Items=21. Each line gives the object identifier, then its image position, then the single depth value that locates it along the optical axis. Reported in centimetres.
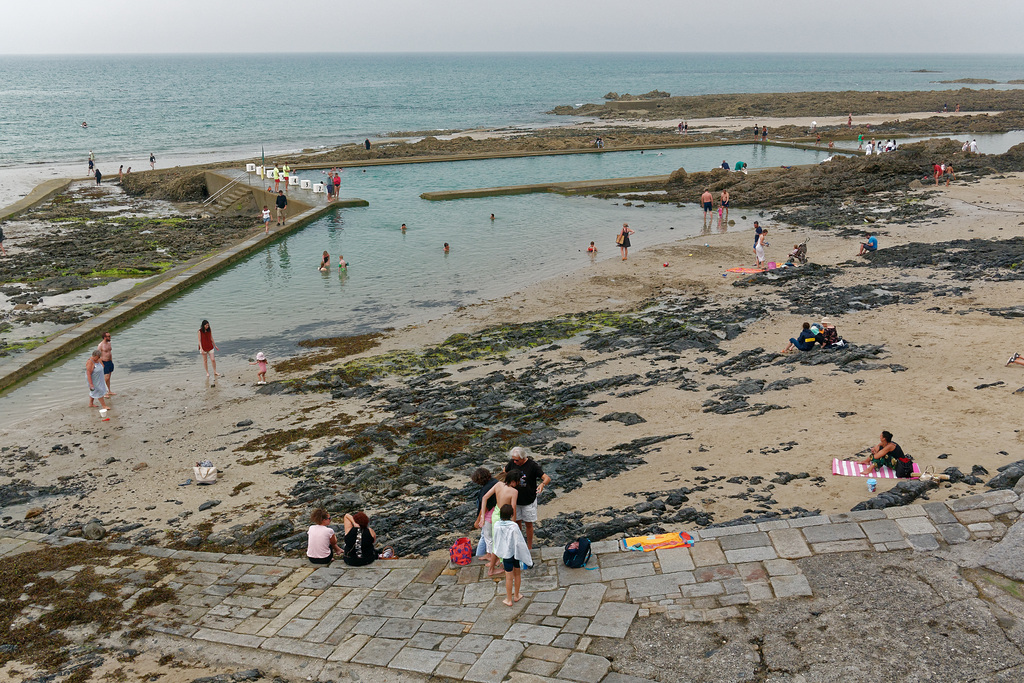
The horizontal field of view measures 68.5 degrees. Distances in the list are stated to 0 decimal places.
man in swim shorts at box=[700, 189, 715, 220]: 3180
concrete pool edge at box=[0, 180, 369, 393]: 1772
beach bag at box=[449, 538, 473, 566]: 894
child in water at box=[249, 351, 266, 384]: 1668
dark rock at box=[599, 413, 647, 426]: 1327
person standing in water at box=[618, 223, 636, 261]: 2640
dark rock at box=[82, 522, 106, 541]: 1043
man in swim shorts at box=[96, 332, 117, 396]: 1608
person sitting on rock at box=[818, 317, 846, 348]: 1541
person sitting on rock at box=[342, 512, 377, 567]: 926
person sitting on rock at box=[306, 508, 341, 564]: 927
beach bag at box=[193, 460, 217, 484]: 1201
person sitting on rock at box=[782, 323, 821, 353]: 1552
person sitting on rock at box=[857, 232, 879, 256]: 2369
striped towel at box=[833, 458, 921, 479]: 986
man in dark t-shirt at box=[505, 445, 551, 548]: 879
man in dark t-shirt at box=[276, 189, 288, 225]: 3300
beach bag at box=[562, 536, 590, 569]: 841
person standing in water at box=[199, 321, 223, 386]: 1644
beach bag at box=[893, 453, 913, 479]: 973
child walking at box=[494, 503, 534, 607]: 784
